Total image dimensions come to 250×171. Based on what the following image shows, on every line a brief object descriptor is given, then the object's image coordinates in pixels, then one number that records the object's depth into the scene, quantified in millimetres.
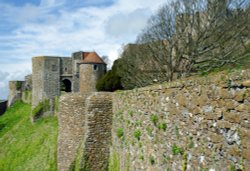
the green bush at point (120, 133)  10379
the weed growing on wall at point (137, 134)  8098
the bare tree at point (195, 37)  22297
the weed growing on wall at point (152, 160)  6746
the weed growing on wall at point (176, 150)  5195
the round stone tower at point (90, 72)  41094
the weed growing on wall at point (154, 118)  6545
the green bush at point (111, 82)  37094
